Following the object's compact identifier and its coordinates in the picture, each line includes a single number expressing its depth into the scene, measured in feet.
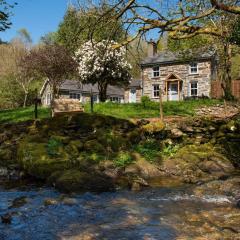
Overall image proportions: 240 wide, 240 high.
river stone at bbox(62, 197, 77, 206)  24.87
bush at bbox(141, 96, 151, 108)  69.72
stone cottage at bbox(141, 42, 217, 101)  107.83
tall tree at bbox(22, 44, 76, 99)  95.34
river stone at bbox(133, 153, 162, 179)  34.53
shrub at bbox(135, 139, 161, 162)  38.57
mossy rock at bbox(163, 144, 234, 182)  34.59
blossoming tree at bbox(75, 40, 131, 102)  91.70
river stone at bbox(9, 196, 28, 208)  24.51
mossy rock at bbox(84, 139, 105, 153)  38.32
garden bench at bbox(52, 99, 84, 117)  52.31
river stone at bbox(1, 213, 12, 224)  20.75
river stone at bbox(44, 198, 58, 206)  24.76
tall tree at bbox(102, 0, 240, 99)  27.60
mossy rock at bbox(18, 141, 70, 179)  32.04
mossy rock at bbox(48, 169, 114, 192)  27.78
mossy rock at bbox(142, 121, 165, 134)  43.07
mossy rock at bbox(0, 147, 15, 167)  36.24
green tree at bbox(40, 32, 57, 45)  161.85
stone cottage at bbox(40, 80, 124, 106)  130.66
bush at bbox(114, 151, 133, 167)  35.75
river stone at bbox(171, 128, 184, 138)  43.03
